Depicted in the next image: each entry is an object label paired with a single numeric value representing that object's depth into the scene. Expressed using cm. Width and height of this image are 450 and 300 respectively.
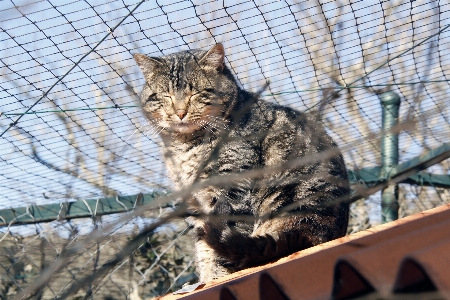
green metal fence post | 334
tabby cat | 259
